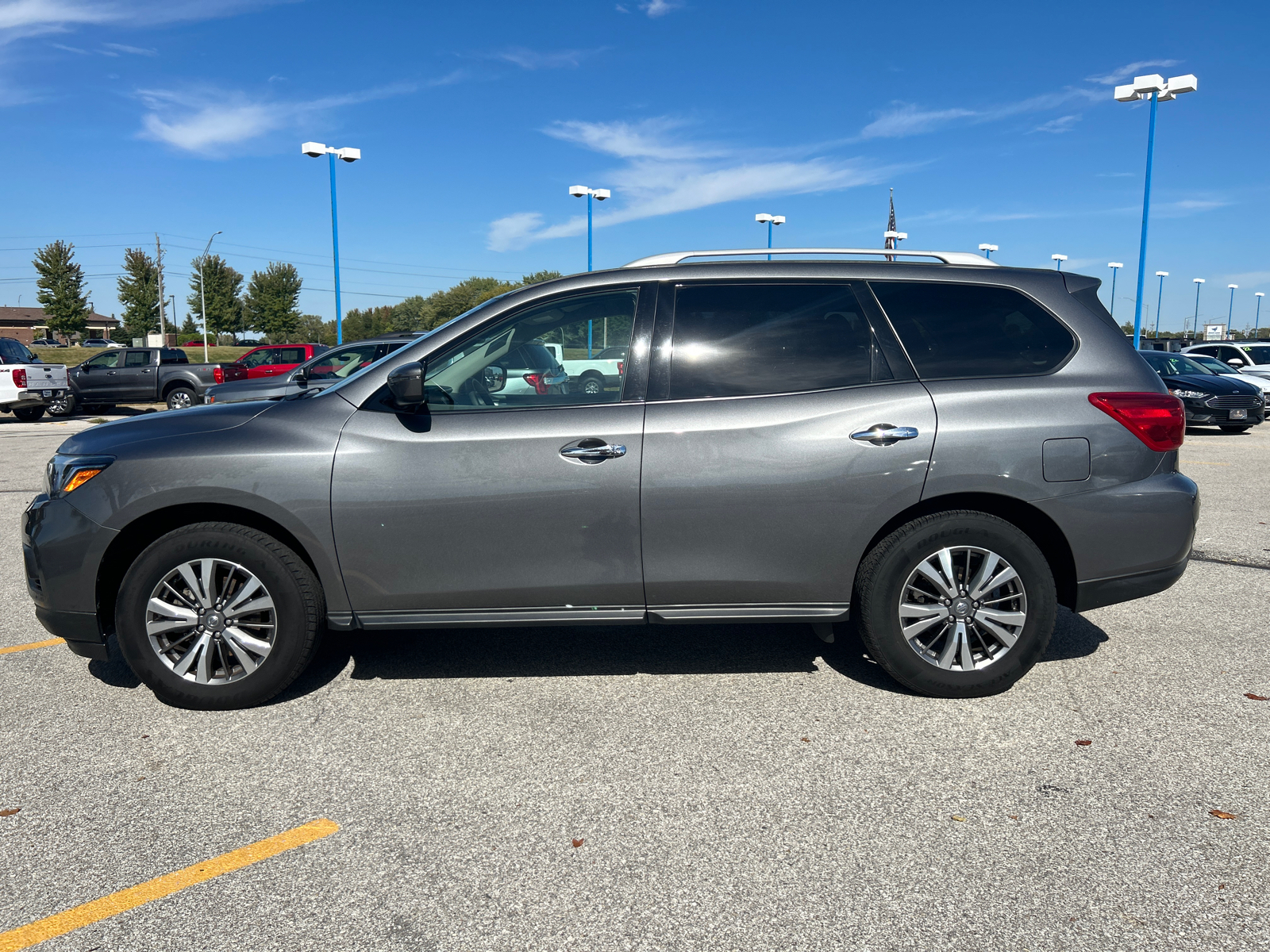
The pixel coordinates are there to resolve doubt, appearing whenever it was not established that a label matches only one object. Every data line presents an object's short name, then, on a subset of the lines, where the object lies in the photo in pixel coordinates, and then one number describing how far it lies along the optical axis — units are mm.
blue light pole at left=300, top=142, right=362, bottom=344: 28156
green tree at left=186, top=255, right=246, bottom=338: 77062
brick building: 105062
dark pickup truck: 23594
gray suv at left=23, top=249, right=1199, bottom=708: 3824
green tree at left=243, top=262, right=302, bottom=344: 84250
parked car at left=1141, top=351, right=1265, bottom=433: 17422
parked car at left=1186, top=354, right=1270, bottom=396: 20645
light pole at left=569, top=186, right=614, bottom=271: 33125
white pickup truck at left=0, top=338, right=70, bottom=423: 20141
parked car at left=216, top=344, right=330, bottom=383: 25062
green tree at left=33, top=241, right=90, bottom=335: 71438
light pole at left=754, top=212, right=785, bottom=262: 38094
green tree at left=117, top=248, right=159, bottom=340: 76375
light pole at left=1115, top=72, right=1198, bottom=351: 24031
